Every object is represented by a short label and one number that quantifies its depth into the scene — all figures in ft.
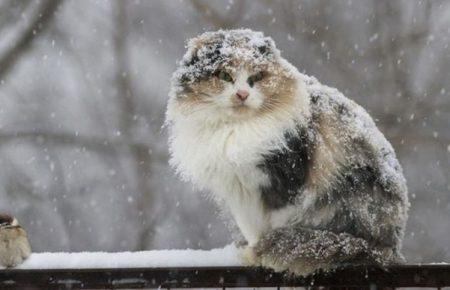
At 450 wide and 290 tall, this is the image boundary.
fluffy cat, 20.67
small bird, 19.17
